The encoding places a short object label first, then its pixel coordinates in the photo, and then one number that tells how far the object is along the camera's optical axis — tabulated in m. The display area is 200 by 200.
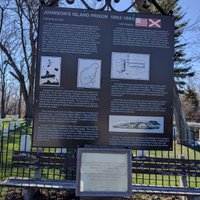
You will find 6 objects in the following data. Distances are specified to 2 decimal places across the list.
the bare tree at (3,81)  33.15
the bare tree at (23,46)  19.10
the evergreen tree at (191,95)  28.34
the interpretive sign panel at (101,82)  3.18
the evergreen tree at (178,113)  9.92
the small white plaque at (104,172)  2.89
